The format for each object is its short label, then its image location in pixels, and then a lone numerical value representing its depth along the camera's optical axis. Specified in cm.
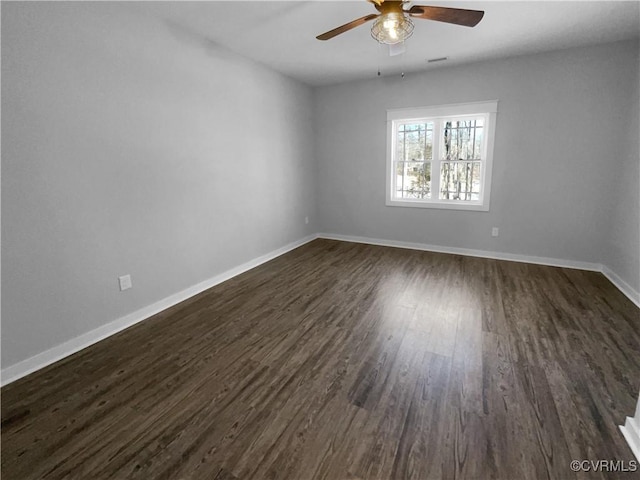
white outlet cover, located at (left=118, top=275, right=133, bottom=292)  265
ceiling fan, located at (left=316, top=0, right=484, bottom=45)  198
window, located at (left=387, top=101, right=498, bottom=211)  429
